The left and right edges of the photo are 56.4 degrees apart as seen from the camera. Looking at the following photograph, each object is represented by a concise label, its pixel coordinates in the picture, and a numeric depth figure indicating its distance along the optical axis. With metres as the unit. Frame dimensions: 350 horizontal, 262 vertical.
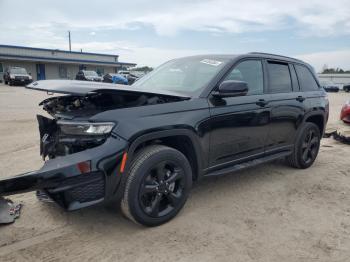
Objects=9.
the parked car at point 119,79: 16.68
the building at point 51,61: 39.81
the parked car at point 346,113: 8.06
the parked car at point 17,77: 28.48
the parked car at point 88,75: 28.41
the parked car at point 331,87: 36.41
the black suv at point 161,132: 2.75
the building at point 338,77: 52.41
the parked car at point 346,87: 37.72
